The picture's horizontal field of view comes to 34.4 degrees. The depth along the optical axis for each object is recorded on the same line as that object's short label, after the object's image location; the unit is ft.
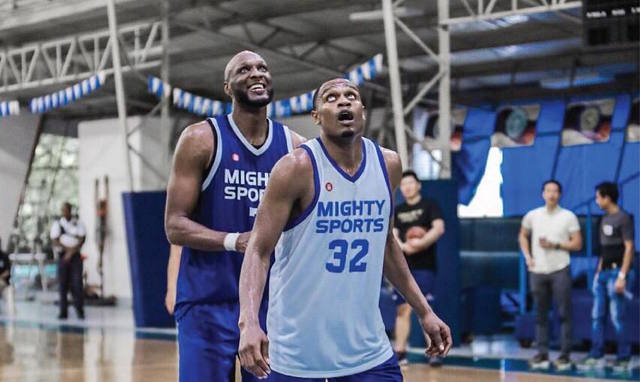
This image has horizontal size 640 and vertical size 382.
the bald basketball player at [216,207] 12.60
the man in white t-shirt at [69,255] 49.19
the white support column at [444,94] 35.81
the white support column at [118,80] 43.32
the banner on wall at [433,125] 64.54
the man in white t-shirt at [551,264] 30.01
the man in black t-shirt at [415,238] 30.30
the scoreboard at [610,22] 29.63
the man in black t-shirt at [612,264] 29.89
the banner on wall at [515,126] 61.82
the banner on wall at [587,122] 58.70
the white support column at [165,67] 45.22
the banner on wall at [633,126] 57.52
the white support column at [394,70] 35.14
